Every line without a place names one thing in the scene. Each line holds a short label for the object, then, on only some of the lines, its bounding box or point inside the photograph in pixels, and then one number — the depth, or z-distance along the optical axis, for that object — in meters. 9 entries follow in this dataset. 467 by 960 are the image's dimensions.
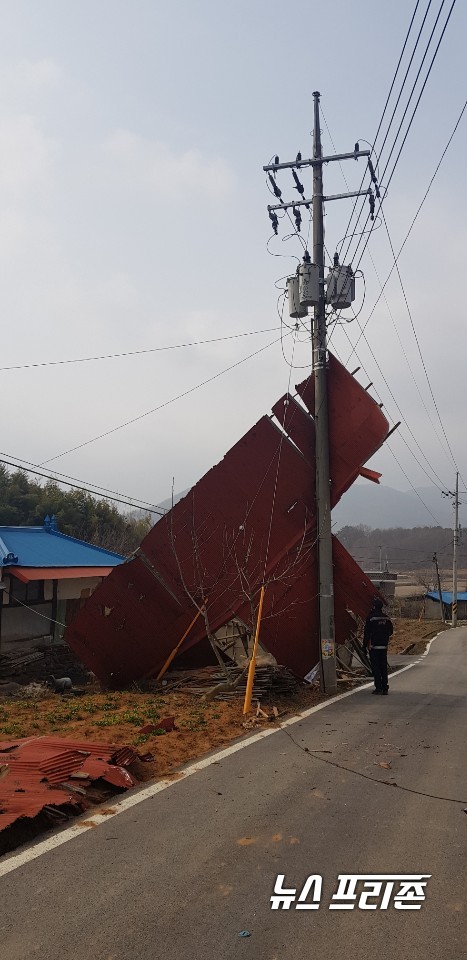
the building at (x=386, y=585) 62.06
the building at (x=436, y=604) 62.91
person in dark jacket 11.75
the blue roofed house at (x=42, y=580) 16.55
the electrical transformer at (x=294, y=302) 13.14
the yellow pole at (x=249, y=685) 9.73
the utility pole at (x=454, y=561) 49.98
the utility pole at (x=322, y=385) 12.25
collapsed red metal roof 12.83
